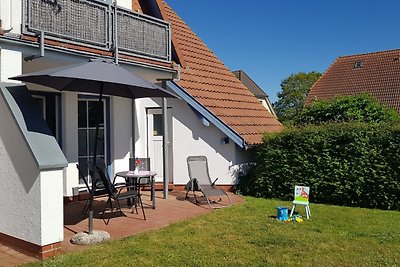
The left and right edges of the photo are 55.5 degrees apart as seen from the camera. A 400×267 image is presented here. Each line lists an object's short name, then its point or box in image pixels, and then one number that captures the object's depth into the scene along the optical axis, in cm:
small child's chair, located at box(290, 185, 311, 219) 794
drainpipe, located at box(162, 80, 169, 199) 982
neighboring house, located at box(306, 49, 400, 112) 2714
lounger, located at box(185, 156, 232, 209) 913
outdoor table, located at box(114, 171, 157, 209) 819
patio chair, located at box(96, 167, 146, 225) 716
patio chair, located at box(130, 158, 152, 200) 972
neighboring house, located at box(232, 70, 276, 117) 4298
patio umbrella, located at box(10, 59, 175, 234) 536
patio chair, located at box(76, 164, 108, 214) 968
